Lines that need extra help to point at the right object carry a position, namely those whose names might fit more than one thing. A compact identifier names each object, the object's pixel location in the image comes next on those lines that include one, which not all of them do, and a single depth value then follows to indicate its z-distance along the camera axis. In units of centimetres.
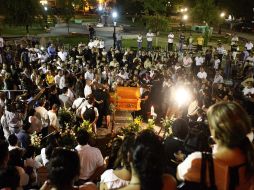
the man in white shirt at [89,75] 1323
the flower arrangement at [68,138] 699
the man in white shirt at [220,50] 1978
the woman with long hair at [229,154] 262
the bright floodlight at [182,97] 927
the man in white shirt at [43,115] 860
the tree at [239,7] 4197
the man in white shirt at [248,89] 1223
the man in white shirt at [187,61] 1834
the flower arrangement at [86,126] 832
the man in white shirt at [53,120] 855
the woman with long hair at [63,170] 297
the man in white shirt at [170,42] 2356
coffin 1158
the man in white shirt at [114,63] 1613
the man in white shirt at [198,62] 1838
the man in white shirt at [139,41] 2323
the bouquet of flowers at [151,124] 792
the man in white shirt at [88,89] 1093
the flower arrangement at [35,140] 741
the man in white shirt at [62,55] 1808
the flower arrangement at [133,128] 775
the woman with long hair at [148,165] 257
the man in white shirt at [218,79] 1466
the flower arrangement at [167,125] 808
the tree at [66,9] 3450
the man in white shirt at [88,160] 534
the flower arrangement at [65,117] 898
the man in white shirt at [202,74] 1539
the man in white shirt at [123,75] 1435
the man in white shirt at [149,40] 2298
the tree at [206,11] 3027
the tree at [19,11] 2552
